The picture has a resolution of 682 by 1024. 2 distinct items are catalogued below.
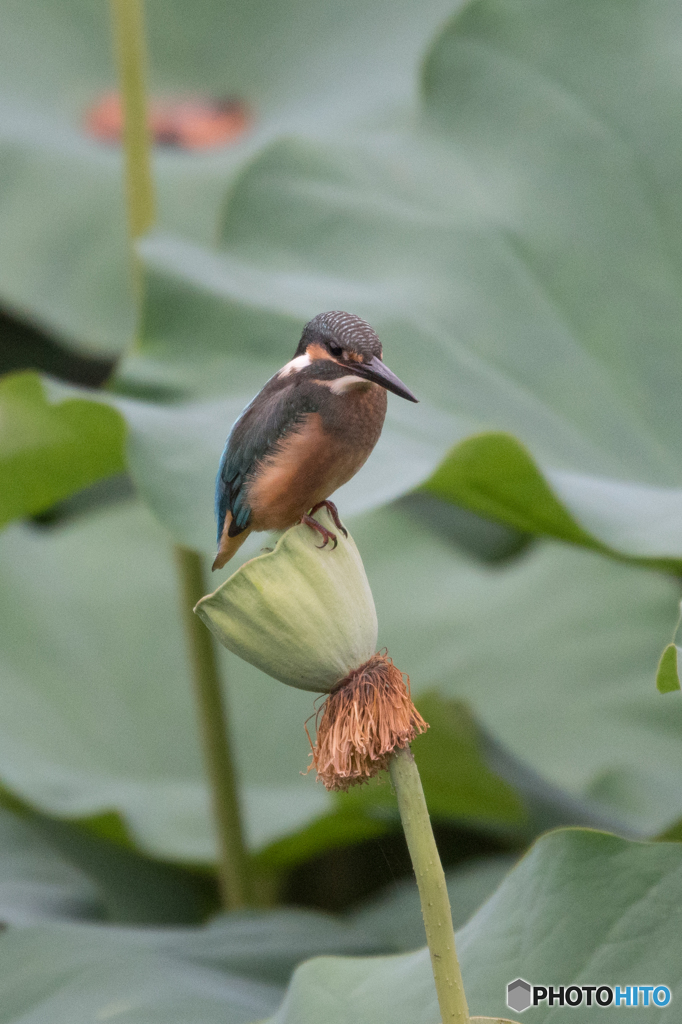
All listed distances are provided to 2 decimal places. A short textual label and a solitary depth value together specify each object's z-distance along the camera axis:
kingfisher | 7.51
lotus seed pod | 7.51
